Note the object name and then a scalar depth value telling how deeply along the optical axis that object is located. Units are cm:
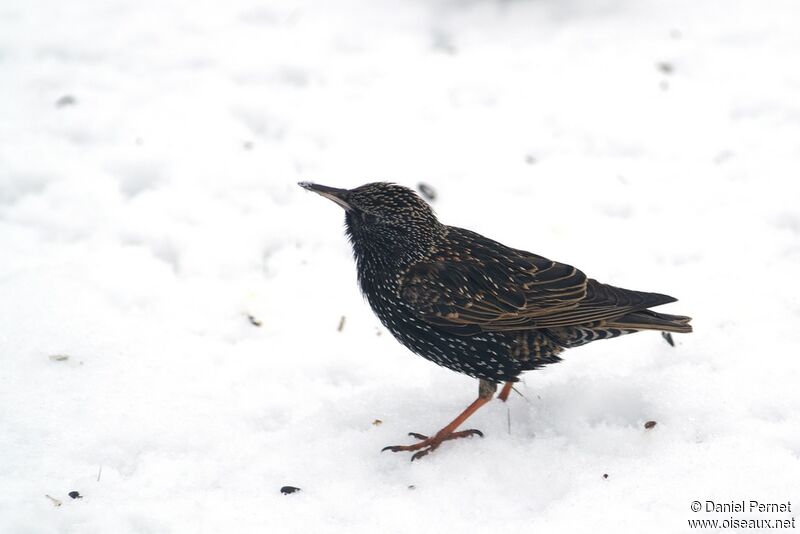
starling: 797
